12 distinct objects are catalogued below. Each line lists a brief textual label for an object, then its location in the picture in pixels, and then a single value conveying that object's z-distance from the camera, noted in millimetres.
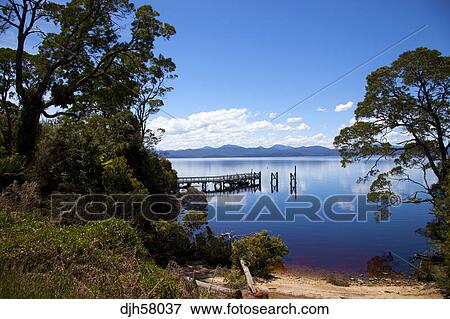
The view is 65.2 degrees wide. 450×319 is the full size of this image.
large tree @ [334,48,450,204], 12906
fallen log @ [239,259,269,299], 7473
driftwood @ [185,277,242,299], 6837
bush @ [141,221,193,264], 11602
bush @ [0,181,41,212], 9266
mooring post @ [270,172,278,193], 53194
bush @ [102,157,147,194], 11188
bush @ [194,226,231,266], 13250
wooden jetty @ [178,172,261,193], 46750
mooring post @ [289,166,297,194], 49531
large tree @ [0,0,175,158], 13422
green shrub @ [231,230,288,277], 12312
